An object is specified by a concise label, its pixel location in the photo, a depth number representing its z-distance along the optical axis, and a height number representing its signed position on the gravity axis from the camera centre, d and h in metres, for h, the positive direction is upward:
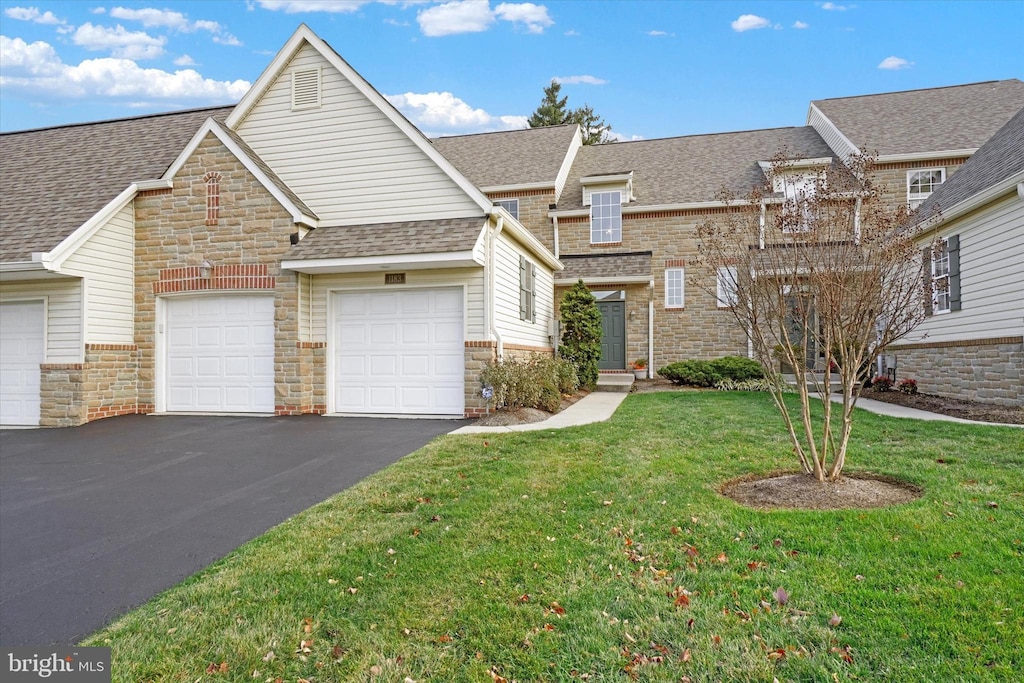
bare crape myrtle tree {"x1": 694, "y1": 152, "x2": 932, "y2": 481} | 4.98 +0.63
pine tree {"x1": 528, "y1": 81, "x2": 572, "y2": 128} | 42.09 +17.51
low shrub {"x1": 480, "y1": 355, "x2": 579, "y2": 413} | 10.28 -0.68
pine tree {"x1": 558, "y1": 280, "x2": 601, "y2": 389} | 15.19 +0.41
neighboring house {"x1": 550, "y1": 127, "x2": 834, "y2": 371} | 18.34 +3.24
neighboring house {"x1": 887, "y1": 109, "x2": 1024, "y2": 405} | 9.80 +1.17
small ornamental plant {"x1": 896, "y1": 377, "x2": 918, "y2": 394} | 13.06 -0.89
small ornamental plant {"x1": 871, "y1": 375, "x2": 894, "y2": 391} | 14.23 -0.92
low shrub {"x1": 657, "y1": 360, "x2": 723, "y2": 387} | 15.73 -0.73
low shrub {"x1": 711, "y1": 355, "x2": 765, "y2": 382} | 15.48 -0.58
